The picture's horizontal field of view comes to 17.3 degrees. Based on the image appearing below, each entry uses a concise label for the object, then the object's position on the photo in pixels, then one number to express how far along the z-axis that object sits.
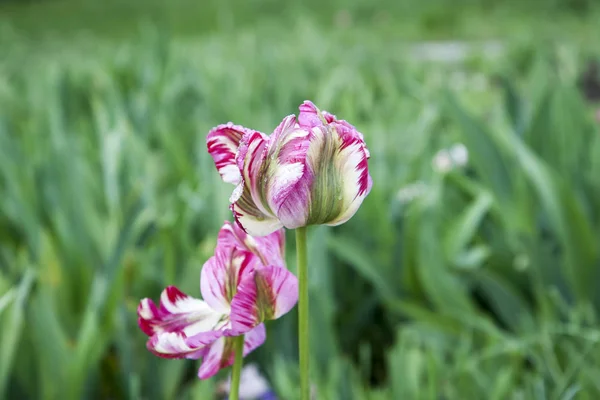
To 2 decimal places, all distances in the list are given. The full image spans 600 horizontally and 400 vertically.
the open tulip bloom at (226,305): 0.95
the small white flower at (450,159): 2.61
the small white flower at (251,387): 1.51
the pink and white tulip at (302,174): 0.93
